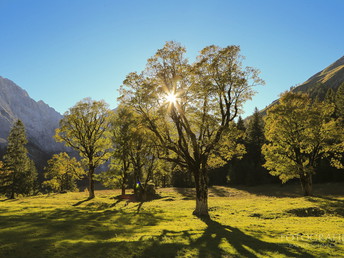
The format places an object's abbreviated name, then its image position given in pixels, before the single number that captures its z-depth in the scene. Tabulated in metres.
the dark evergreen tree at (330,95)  91.88
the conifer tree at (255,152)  81.19
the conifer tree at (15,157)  57.92
